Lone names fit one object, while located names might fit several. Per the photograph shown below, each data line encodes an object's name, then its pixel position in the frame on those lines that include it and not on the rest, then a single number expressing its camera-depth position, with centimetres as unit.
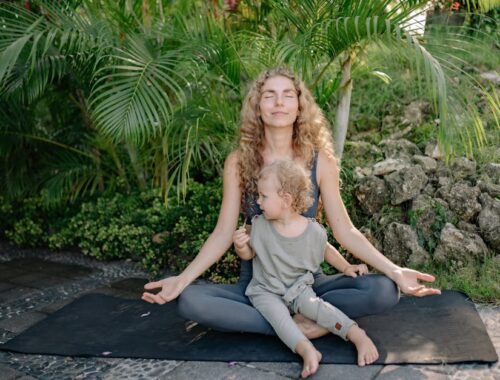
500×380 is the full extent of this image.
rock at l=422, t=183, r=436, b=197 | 413
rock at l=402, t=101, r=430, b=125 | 523
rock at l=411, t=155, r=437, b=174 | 432
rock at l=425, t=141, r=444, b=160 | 447
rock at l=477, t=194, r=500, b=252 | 371
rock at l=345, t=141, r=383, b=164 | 476
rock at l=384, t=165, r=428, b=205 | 411
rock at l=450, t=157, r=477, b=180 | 419
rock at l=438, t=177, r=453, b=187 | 411
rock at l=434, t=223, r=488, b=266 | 366
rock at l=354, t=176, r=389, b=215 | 421
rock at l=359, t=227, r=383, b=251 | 404
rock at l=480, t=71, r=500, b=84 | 539
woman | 272
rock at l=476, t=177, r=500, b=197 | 393
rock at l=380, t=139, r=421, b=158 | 464
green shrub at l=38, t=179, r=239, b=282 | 433
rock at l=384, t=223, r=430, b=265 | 382
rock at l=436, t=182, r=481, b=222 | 387
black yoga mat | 270
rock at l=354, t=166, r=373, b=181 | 437
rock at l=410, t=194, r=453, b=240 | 390
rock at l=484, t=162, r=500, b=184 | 408
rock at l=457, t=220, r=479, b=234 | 384
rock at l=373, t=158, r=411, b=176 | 430
